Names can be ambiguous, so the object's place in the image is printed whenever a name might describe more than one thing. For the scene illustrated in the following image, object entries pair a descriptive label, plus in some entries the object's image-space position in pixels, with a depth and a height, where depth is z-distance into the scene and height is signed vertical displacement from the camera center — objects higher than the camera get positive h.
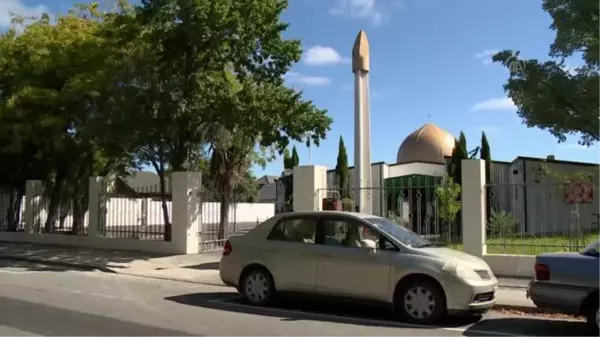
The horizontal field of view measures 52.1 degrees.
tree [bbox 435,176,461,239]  16.81 +0.19
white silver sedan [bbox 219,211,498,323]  8.94 -0.88
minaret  27.91 +4.71
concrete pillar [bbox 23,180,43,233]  24.34 +0.17
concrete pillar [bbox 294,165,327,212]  17.03 +0.61
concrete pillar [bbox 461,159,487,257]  14.54 +0.05
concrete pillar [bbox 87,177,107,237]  21.45 +0.15
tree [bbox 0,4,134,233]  20.12 +3.88
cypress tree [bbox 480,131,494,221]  30.97 +3.16
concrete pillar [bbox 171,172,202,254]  18.64 -0.09
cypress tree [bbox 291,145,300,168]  53.38 +4.53
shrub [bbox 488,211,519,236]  14.88 -0.35
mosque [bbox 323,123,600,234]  17.48 +1.64
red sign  13.23 +0.36
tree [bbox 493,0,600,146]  12.15 +2.74
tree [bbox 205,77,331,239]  18.08 +2.61
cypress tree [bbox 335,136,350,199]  40.34 +3.40
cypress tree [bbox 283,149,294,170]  52.84 +4.01
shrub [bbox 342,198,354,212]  17.09 +0.17
